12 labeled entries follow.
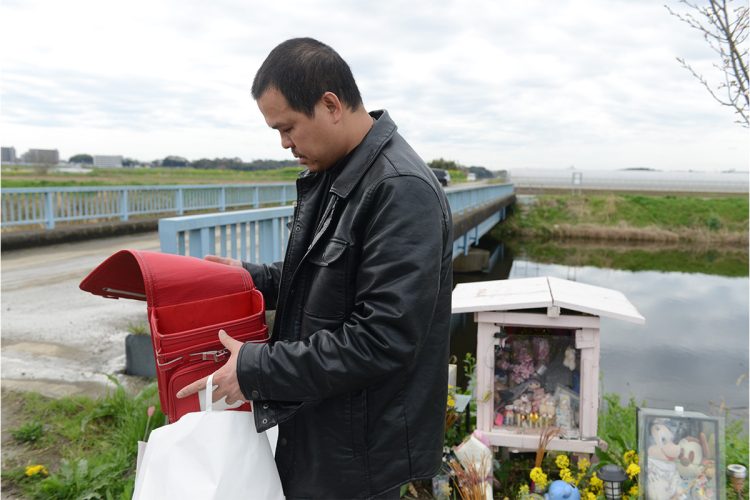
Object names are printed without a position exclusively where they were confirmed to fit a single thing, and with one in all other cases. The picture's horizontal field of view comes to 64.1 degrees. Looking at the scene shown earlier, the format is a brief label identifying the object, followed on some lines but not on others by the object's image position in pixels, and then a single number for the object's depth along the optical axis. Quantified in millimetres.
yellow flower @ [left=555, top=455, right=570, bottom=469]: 2912
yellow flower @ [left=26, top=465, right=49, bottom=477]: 3064
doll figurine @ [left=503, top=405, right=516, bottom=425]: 3299
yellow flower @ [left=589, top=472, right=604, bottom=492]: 2914
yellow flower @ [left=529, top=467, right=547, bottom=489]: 2830
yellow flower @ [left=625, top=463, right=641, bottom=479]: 2906
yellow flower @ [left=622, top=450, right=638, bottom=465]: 3064
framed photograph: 2773
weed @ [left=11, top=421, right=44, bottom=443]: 3494
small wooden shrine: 3078
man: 1418
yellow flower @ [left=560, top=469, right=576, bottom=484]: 2846
